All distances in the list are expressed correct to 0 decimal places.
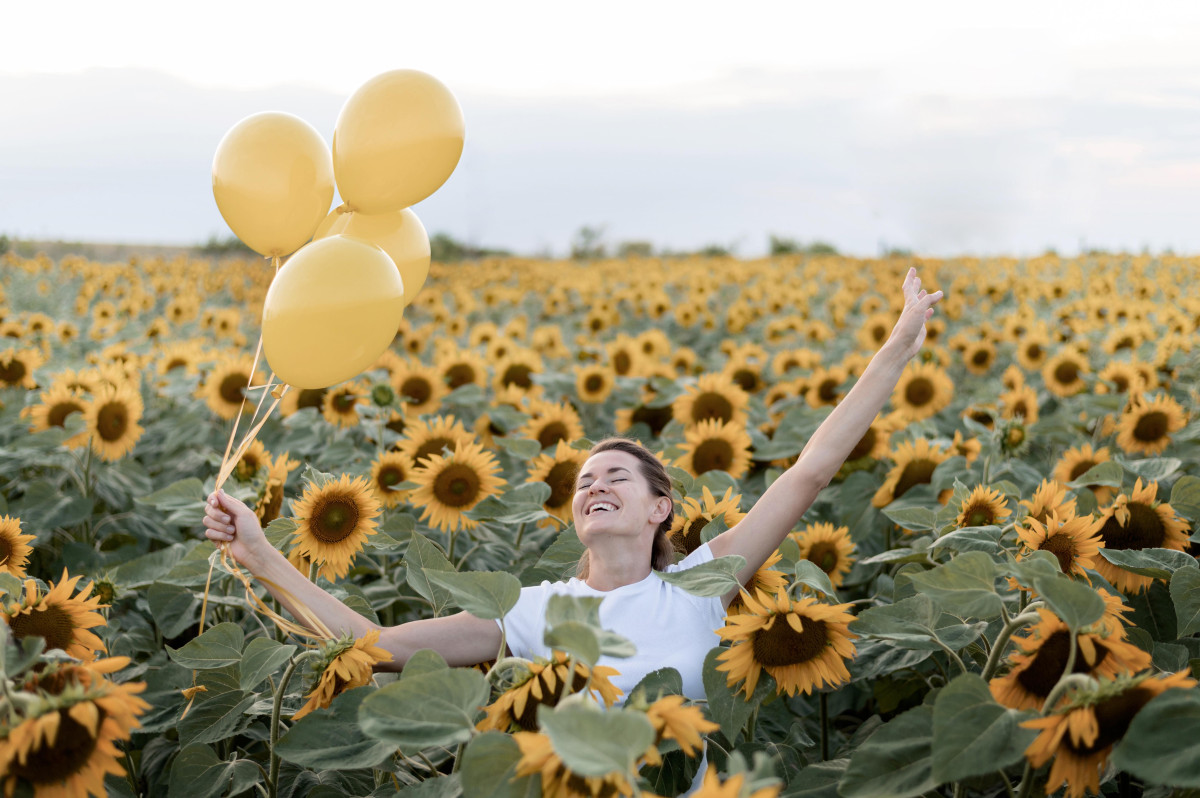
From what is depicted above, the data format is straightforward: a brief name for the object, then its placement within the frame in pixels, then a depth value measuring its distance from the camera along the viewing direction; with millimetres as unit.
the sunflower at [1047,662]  1393
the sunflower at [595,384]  4770
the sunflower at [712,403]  4055
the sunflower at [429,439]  3014
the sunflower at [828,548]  2668
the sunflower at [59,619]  1700
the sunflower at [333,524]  2340
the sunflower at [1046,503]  2107
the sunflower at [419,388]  4086
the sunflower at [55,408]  3721
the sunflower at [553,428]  3635
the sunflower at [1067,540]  1947
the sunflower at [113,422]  3555
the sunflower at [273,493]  2494
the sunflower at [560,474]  2816
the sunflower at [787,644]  1696
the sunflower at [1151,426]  3648
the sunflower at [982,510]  2301
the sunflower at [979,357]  6051
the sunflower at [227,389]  4191
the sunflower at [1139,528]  2197
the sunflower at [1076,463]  3119
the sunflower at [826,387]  4602
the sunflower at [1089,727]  1267
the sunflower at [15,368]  4625
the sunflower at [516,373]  4691
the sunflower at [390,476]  2900
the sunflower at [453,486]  2748
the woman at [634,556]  1983
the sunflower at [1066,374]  4996
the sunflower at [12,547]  2104
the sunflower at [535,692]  1380
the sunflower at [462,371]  4438
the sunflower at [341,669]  1733
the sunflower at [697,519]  2316
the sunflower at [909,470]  3203
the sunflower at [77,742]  1230
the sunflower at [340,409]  3797
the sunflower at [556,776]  1177
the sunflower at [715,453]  3422
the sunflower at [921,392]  4621
